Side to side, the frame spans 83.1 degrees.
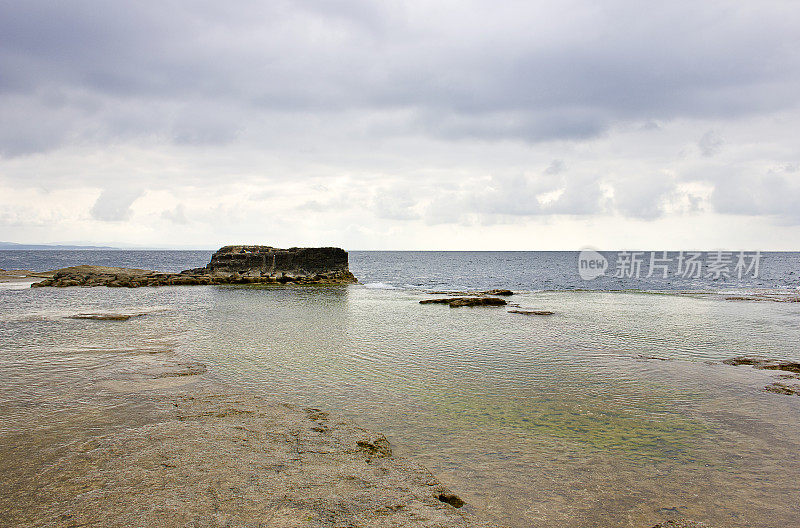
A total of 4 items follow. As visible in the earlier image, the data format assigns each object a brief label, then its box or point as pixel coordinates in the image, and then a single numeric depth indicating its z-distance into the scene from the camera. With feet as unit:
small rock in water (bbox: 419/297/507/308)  104.63
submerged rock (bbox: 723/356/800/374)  45.99
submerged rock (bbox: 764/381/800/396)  37.24
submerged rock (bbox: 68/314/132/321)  73.72
